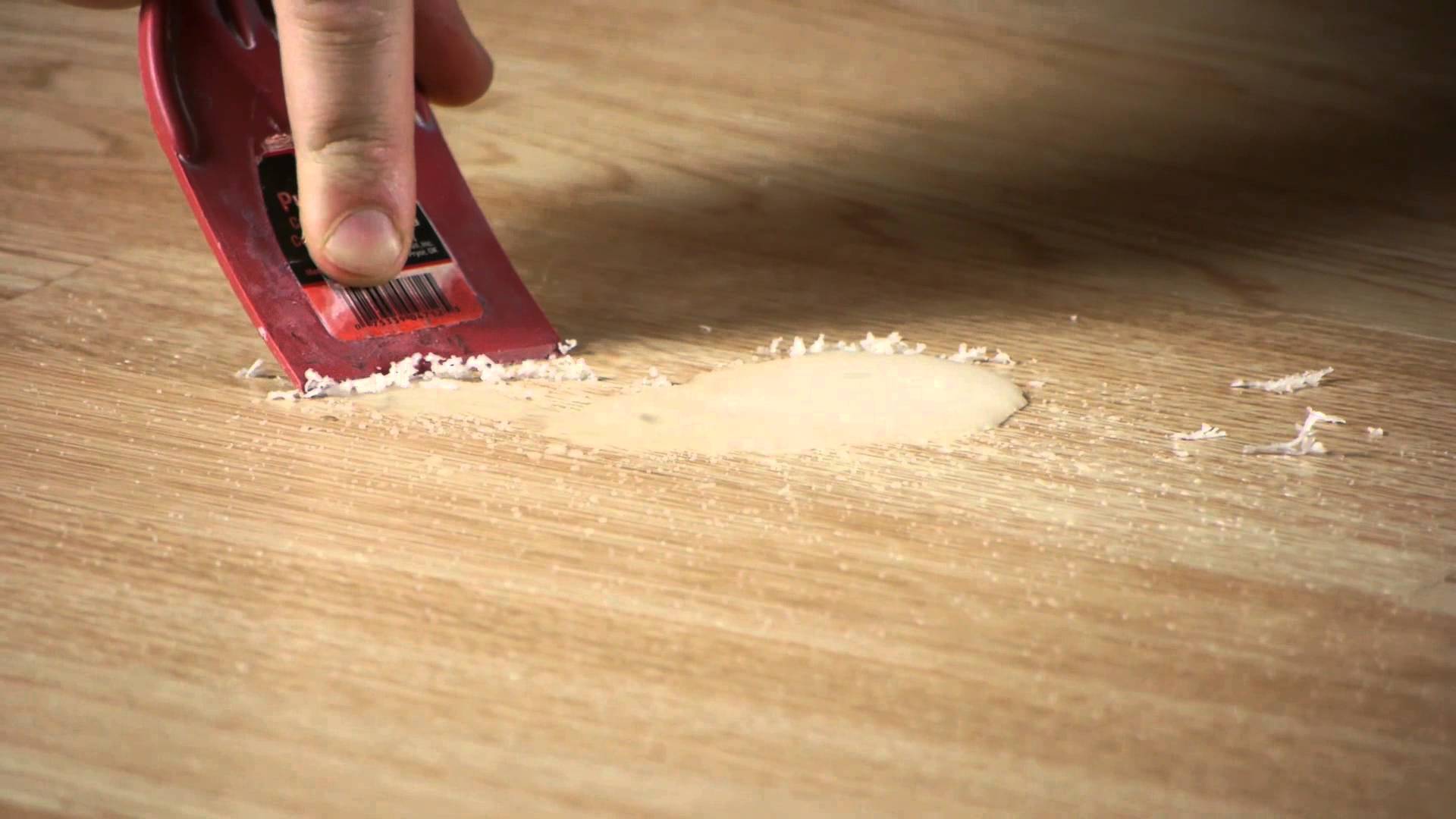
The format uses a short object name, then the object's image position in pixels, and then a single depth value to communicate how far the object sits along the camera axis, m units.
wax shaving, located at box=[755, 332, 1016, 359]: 0.65
